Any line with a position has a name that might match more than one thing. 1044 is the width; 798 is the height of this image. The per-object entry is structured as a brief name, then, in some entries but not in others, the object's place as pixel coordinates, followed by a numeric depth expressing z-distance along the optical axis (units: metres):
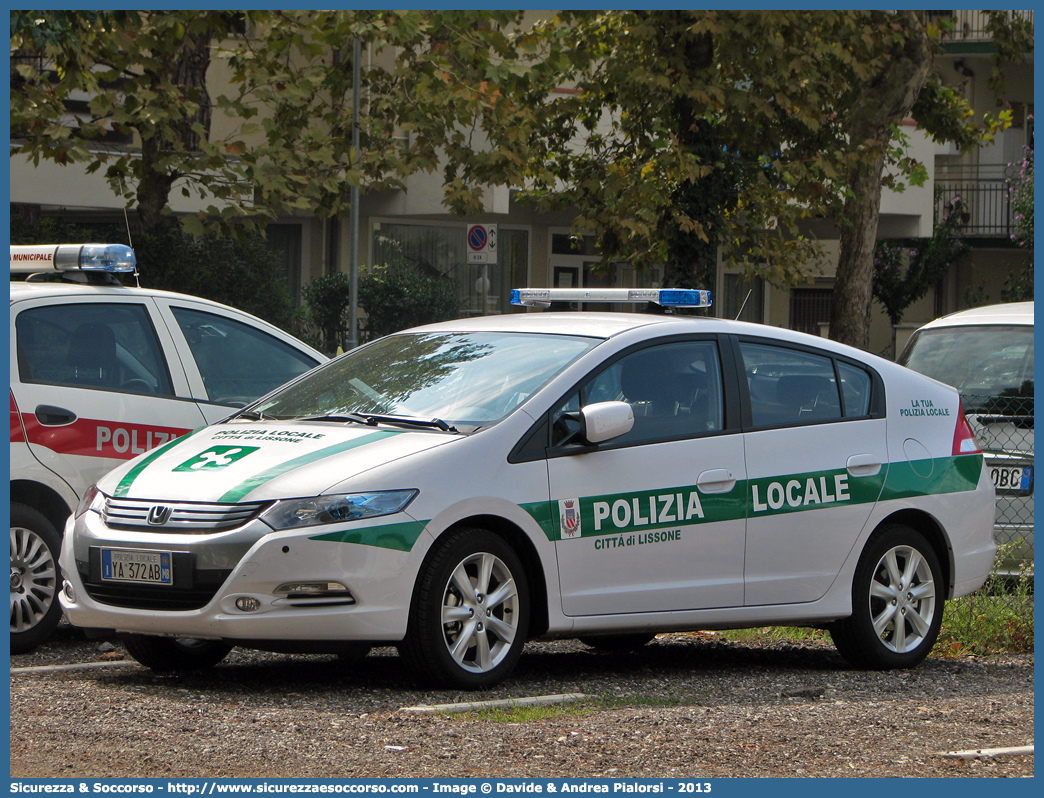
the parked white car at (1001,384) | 18.52
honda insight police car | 11.67
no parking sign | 39.44
